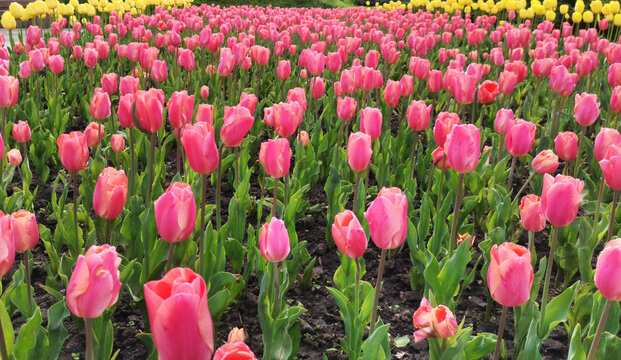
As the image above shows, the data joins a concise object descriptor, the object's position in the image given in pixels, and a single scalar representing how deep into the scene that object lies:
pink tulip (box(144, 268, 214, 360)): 0.80
